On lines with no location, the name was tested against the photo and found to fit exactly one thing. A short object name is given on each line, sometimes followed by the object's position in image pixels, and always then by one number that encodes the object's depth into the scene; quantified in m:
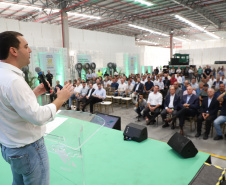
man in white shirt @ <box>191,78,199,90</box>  7.31
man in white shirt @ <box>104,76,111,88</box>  9.98
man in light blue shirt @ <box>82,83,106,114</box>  6.82
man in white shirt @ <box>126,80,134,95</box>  8.13
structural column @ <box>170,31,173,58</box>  18.90
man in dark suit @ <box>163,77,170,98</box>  8.90
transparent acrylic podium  1.70
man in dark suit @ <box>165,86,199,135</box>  4.63
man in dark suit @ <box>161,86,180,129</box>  5.03
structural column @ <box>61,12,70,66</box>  10.73
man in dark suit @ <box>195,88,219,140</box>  4.27
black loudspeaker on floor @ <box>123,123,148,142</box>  2.95
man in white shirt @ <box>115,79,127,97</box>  8.07
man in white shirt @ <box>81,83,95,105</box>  7.10
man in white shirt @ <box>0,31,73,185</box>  1.07
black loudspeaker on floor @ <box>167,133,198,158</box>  2.40
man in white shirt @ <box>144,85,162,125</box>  5.38
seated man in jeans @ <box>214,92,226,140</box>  4.10
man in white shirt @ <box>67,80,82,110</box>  7.41
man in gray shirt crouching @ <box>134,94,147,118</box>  5.73
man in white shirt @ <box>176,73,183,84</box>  9.90
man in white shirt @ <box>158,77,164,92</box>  8.69
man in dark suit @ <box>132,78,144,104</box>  7.39
